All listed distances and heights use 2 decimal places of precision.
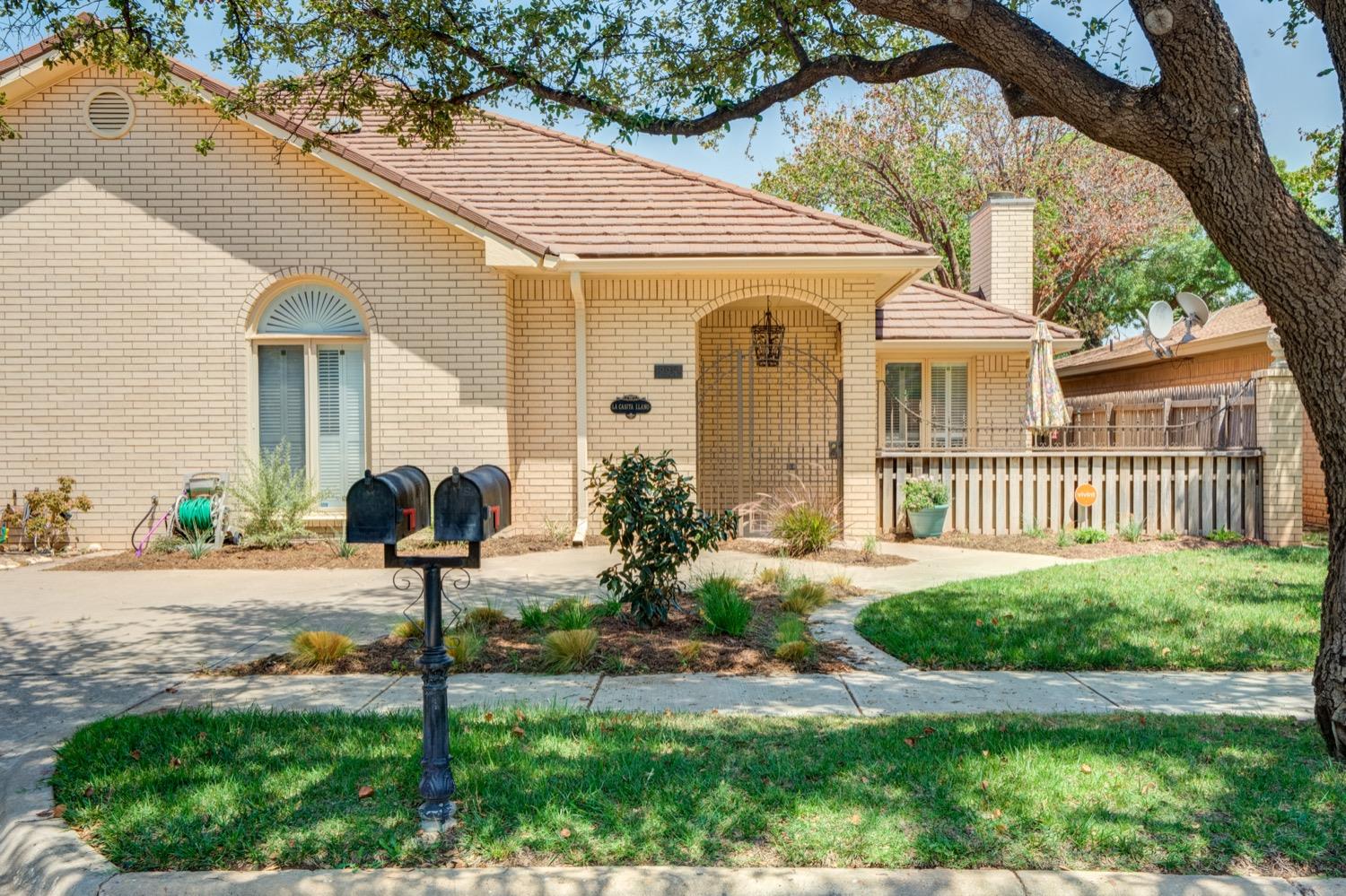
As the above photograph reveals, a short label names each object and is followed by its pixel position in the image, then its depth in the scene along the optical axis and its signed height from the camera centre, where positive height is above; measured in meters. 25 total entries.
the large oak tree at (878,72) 4.54 +2.66
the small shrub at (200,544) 11.36 -1.08
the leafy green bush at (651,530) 7.37 -0.61
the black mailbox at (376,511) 3.94 -0.24
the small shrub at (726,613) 7.14 -1.20
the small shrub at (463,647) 6.43 -1.31
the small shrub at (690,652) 6.52 -1.37
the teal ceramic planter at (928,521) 13.09 -0.97
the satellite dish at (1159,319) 18.50 +2.49
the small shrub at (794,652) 6.54 -1.37
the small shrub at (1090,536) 12.70 -1.15
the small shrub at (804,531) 11.45 -0.95
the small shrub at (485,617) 7.54 -1.30
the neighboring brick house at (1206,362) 16.33 +1.90
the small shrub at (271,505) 11.74 -0.63
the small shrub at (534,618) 7.35 -1.27
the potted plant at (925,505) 13.05 -0.75
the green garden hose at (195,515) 11.67 -0.73
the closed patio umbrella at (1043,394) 14.19 +0.83
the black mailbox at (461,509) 3.97 -0.23
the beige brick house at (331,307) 12.09 +1.89
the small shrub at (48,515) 11.63 -0.73
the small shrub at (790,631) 6.81 -1.29
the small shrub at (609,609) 7.79 -1.28
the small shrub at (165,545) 11.55 -1.09
